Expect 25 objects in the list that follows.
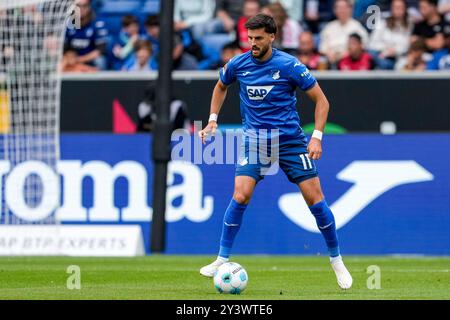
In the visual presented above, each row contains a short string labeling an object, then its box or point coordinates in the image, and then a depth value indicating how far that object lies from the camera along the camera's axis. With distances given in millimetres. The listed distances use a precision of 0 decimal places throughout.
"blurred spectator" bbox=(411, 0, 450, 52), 19203
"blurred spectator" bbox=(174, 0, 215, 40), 20344
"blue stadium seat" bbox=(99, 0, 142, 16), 21234
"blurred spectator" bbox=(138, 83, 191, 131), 18000
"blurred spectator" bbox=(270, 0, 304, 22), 20266
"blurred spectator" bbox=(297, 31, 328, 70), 18688
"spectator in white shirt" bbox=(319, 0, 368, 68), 19266
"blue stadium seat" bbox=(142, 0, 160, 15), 21109
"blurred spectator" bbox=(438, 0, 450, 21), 19766
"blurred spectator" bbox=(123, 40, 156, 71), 19484
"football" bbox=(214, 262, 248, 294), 10352
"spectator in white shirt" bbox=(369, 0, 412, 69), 19219
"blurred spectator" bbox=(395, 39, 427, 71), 18750
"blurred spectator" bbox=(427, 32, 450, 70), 18898
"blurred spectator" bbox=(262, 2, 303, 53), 19000
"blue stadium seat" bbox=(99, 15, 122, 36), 20984
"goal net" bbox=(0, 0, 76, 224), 16844
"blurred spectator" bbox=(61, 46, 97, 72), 19781
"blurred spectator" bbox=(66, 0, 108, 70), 19984
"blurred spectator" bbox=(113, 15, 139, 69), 20078
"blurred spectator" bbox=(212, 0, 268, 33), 20375
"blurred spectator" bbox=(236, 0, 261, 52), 19031
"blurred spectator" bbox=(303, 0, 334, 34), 20234
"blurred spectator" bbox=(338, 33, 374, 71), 18484
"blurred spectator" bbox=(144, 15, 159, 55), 20078
